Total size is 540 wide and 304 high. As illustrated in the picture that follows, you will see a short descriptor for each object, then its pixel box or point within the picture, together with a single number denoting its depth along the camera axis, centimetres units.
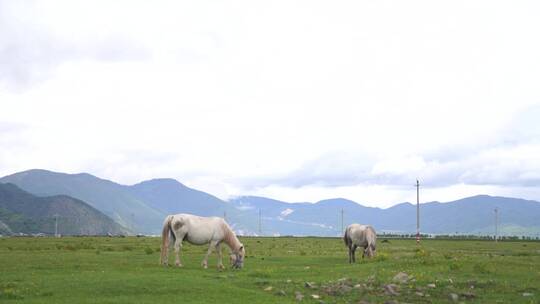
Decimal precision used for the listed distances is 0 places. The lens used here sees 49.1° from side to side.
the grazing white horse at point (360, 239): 4506
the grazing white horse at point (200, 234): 3597
